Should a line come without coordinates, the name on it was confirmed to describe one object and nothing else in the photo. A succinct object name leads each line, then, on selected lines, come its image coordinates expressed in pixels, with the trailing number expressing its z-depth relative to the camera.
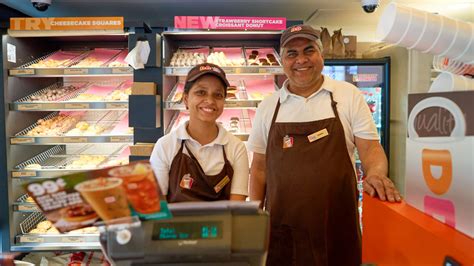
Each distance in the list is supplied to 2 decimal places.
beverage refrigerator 4.09
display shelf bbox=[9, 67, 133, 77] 3.15
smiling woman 1.83
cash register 0.72
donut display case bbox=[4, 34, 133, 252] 3.19
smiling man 1.84
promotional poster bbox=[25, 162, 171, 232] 0.68
